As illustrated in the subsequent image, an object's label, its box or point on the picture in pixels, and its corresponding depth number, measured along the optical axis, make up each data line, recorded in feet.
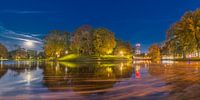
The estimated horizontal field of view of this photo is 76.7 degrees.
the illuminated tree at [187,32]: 115.16
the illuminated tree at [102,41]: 145.69
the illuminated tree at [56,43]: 170.52
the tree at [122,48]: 190.45
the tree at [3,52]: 233.48
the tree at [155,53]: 179.14
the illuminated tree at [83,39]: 145.93
